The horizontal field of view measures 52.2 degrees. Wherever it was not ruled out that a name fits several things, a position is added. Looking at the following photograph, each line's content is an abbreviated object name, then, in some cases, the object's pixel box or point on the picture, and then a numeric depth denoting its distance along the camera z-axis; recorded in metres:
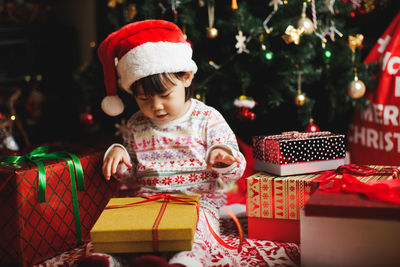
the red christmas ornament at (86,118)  1.90
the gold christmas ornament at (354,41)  1.49
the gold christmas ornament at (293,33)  1.37
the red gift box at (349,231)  0.89
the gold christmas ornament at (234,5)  1.44
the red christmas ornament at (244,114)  1.48
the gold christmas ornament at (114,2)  1.73
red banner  1.47
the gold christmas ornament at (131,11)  1.65
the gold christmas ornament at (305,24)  1.39
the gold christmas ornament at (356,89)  1.47
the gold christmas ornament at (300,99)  1.49
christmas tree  1.48
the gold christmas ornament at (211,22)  1.51
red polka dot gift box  1.16
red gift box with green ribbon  1.06
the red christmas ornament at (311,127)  1.53
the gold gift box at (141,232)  0.94
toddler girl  1.13
